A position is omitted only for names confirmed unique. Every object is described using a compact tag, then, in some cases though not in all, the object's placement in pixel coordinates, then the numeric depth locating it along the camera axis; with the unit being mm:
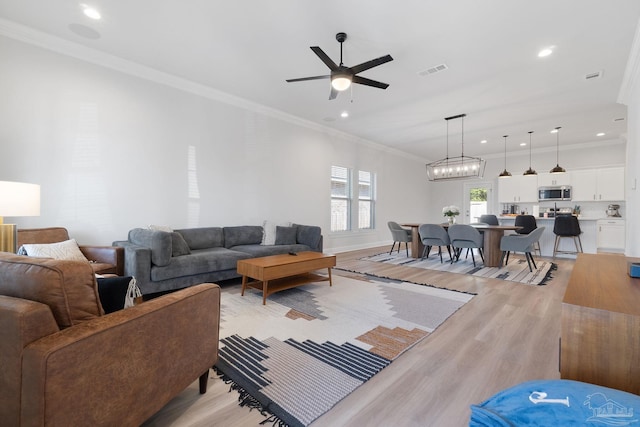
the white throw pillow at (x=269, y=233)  4934
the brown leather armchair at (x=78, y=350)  896
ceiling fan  2822
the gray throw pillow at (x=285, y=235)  5000
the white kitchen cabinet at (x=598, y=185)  6926
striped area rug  4477
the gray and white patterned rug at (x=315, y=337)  1664
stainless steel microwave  7484
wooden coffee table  3121
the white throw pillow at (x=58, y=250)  2566
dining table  5227
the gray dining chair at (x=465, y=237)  5113
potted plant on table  6155
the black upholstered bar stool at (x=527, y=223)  6531
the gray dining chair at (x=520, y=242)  4684
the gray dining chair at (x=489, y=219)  6906
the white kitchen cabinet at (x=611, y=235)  6785
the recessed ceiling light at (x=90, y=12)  2754
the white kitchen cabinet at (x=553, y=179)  7488
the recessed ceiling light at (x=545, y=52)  3312
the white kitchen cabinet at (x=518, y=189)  7926
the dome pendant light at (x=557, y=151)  6225
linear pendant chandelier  6133
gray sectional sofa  3154
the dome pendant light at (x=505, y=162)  7107
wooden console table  1033
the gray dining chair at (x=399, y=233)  6266
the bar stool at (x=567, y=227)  6191
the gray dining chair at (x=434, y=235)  5539
